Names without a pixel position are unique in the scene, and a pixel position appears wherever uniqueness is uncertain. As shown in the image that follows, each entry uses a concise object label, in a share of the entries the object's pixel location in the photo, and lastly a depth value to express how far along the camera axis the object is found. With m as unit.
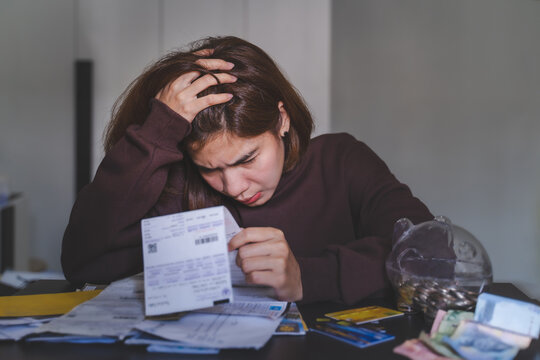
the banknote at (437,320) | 0.80
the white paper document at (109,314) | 0.79
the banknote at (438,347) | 0.71
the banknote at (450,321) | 0.78
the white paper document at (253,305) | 0.87
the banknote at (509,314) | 0.76
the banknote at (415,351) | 0.71
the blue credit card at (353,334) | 0.78
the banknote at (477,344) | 0.70
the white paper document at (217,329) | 0.74
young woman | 0.99
